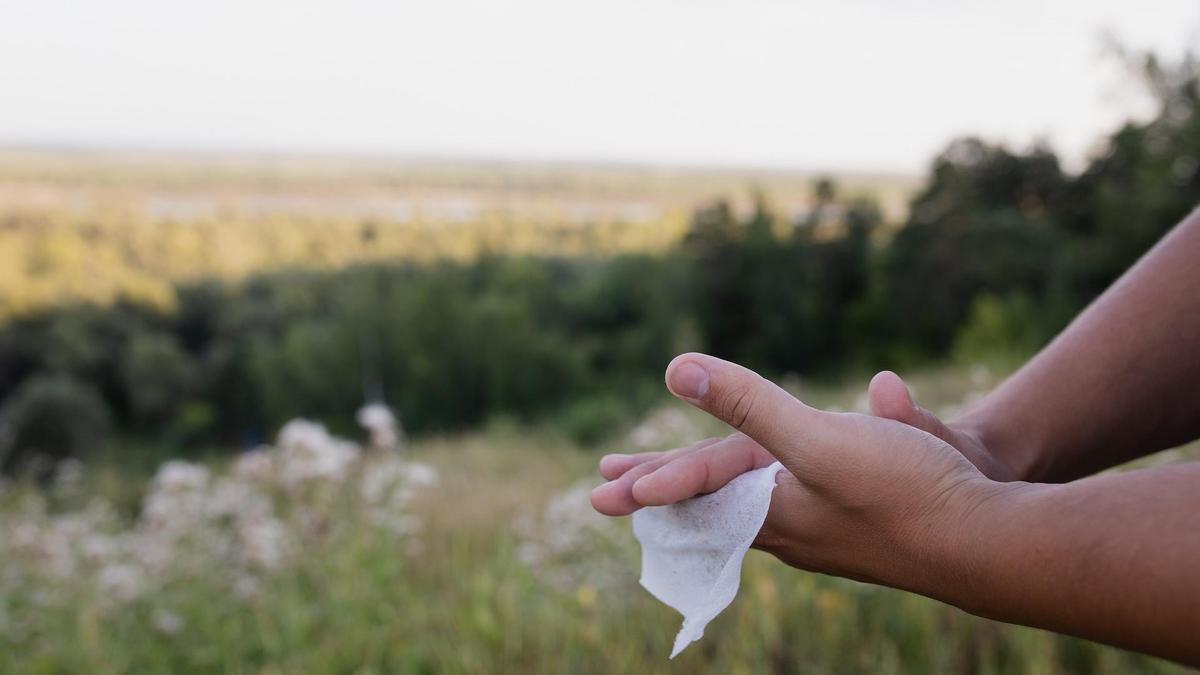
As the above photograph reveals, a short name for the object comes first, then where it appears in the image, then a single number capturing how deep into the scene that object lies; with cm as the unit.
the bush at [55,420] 2909
